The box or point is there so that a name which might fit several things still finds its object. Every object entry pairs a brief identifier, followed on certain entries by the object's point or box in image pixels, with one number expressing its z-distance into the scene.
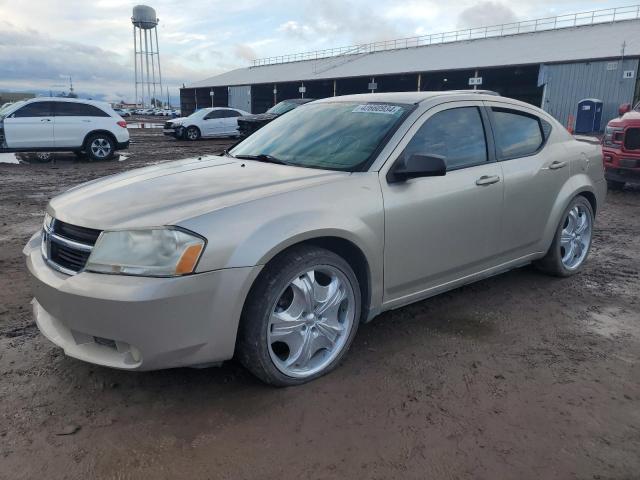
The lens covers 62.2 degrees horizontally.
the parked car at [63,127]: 13.58
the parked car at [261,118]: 20.71
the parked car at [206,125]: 22.12
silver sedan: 2.56
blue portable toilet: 25.19
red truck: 9.02
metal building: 27.00
